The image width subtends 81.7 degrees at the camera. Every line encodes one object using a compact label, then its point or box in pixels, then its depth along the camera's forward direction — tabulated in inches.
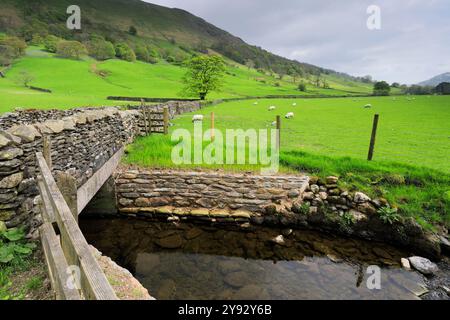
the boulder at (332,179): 393.1
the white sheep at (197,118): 914.9
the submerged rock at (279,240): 345.4
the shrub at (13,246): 167.6
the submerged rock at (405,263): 295.0
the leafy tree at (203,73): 2054.6
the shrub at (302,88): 3828.7
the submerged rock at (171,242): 334.3
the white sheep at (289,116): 1069.1
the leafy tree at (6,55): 2612.0
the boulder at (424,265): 285.9
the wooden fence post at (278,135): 473.5
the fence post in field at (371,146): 440.3
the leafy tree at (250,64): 6555.6
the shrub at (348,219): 358.6
